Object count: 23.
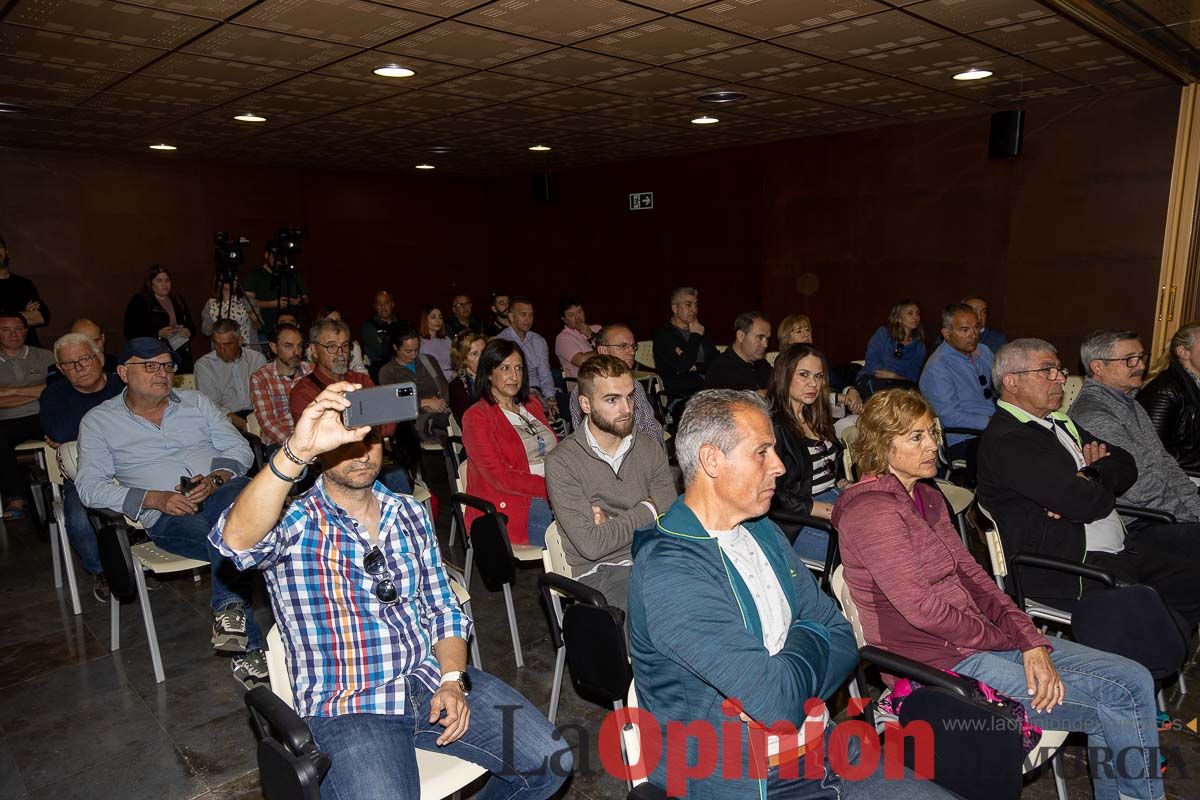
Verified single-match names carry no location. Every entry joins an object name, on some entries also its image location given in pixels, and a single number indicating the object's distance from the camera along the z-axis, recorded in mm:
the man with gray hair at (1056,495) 2711
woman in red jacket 3510
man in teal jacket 1569
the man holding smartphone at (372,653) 1890
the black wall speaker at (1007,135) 6621
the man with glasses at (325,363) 4141
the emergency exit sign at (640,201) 9875
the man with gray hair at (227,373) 5676
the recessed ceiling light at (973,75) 5230
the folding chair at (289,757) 1627
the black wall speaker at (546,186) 10924
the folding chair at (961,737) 1797
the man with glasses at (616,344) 4727
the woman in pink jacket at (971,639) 2086
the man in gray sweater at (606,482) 2703
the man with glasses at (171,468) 3139
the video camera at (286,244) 7043
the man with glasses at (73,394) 4086
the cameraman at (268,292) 8305
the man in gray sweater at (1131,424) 3334
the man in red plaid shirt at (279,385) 4703
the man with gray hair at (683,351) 6312
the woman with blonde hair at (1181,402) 3771
